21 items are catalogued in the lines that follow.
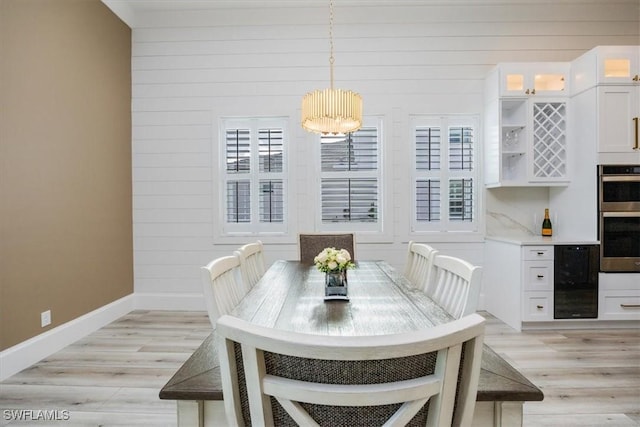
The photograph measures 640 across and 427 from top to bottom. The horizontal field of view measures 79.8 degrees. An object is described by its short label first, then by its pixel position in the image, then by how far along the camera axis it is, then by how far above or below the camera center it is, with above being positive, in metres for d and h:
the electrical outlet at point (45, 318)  3.06 -0.88
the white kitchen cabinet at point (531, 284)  3.66 -0.73
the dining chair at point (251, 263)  2.40 -0.38
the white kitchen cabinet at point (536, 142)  4.02 +0.71
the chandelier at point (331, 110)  2.55 +0.67
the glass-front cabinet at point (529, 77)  4.02 +1.39
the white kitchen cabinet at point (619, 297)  3.69 -0.86
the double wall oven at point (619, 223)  3.68 -0.15
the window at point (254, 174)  4.50 +0.41
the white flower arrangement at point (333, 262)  1.93 -0.27
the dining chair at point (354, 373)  0.67 -0.31
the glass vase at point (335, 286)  1.90 -0.39
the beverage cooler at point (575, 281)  3.67 -0.70
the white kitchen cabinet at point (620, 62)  3.68 +1.41
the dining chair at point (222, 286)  1.67 -0.38
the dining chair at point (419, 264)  2.39 -0.39
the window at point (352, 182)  4.47 +0.31
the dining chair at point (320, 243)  3.41 -0.31
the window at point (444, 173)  4.46 +0.41
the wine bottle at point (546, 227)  4.19 -0.21
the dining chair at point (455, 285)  1.69 -0.39
